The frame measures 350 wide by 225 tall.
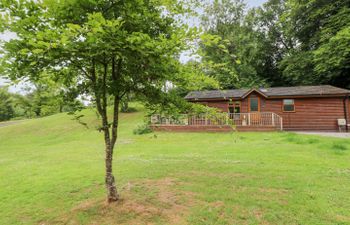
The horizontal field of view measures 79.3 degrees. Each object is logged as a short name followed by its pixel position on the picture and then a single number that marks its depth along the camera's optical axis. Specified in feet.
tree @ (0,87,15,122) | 113.19
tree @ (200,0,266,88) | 74.69
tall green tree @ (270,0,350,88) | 54.39
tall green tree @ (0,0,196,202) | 7.11
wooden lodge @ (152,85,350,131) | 44.57
